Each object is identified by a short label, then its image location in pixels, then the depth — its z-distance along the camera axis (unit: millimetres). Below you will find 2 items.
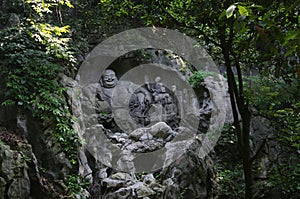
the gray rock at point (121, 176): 5641
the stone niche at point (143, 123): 5457
